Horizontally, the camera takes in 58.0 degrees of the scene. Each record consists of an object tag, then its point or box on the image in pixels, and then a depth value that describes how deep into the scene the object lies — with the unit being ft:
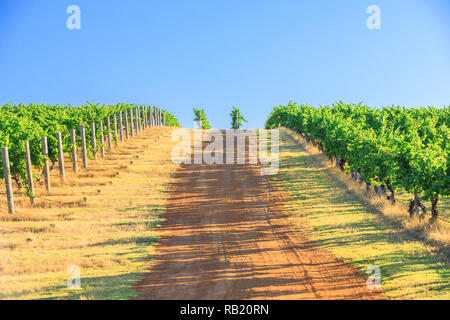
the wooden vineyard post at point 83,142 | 107.86
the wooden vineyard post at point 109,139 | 130.00
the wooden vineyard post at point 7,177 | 74.90
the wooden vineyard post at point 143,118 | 188.36
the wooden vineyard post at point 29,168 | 80.18
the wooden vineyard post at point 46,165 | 87.45
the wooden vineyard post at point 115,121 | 138.18
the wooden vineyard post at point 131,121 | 160.76
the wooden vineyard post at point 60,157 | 94.79
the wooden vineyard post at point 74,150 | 102.33
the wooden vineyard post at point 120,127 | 144.25
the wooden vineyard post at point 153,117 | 219.41
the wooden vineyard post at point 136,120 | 170.71
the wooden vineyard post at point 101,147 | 121.19
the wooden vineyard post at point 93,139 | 115.14
